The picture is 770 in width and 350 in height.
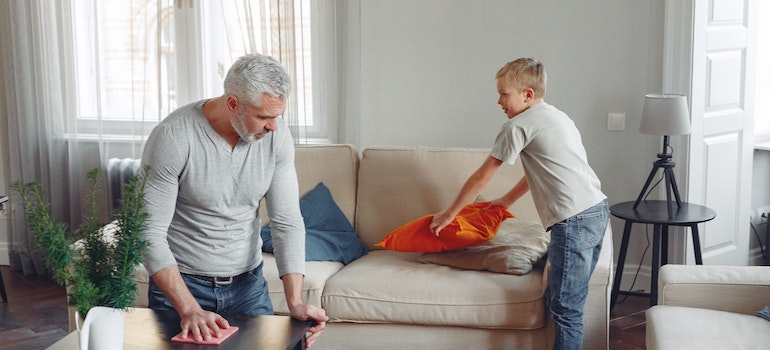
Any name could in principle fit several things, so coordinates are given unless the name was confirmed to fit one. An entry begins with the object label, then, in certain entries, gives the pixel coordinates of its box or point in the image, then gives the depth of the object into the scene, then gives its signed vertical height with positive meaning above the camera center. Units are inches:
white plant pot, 70.5 -20.1
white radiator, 187.2 -18.7
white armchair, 108.1 -30.8
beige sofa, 128.0 -33.0
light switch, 169.5 -7.6
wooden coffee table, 79.5 -23.6
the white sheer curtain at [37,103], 186.4 -3.6
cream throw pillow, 133.0 -26.6
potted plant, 68.1 -13.4
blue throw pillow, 145.6 -25.8
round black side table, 150.5 -24.0
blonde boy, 121.1 -15.0
